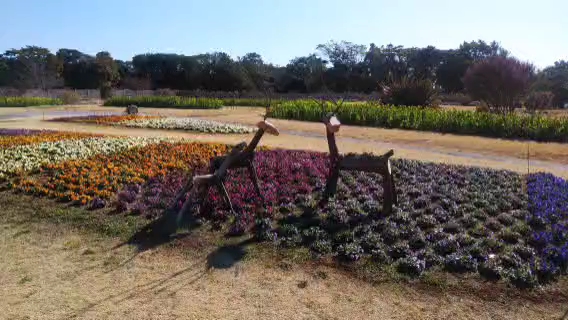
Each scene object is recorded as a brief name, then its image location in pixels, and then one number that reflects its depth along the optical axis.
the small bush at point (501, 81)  21.72
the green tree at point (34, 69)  52.00
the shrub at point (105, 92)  41.84
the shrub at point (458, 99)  33.93
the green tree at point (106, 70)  48.78
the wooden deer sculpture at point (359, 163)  6.98
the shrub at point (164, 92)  42.83
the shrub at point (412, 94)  23.36
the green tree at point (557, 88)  34.03
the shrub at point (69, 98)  37.03
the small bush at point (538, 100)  23.61
